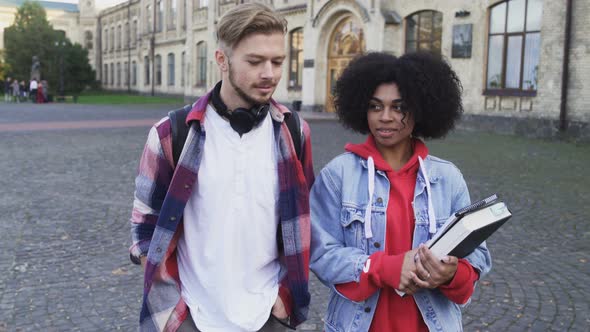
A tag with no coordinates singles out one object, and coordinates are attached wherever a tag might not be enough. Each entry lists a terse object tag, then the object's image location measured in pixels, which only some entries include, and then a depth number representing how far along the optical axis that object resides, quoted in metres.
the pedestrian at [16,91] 41.22
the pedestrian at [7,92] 42.04
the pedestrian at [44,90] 39.98
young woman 2.12
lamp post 43.12
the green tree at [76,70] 54.25
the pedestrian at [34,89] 39.97
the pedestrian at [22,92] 43.84
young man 2.10
